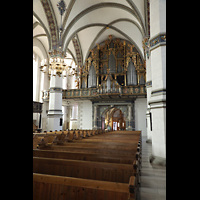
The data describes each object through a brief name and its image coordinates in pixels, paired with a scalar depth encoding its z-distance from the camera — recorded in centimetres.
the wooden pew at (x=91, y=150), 349
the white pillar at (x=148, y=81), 1024
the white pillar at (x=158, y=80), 492
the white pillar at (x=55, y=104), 1248
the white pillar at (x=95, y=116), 1672
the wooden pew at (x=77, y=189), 157
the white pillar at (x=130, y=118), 1578
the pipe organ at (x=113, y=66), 1623
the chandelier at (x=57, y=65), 978
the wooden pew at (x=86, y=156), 275
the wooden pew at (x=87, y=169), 219
